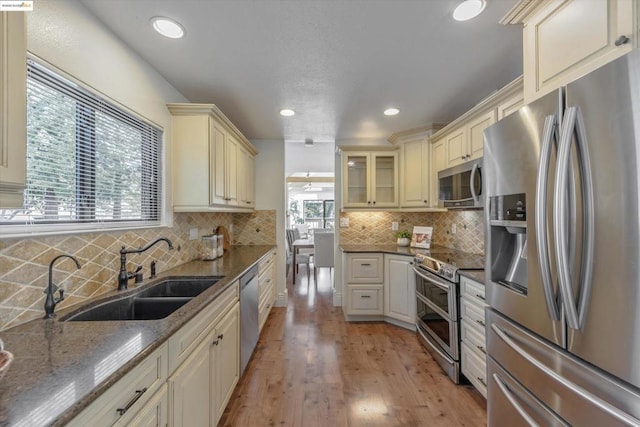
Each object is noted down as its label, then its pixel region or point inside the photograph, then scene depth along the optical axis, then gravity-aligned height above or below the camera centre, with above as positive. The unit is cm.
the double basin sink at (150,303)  141 -51
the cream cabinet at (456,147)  256 +70
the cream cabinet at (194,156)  229 +52
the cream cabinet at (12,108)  74 +31
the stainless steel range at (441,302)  217 -77
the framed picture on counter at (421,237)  337 -26
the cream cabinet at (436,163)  302 +61
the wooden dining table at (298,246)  541 -64
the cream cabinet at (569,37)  97 +73
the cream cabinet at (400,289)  308 -85
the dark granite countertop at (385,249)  317 -41
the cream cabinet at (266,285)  283 -82
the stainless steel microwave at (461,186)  223 +28
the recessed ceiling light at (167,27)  153 +111
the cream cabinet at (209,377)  118 -85
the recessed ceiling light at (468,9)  141 +111
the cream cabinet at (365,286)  336 -86
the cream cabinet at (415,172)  329 +55
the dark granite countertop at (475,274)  186 -42
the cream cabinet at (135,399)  73 -57
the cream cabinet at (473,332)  185 -85
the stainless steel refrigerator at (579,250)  76 -11
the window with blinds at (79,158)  121 +32
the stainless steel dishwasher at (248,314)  211 -82
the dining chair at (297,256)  585 -86
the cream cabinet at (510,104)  186 +81
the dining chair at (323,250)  513 -64
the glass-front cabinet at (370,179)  360 +51
